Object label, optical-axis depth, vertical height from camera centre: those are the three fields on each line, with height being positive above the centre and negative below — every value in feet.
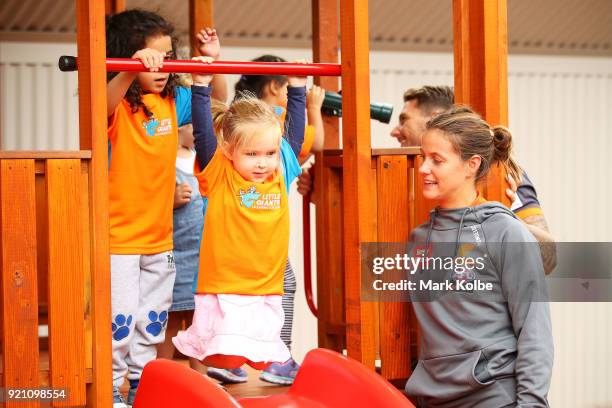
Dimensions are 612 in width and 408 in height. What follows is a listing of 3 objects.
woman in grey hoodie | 15.85 -0.79
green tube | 23.50 +1.05
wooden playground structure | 15.78 -0.13
